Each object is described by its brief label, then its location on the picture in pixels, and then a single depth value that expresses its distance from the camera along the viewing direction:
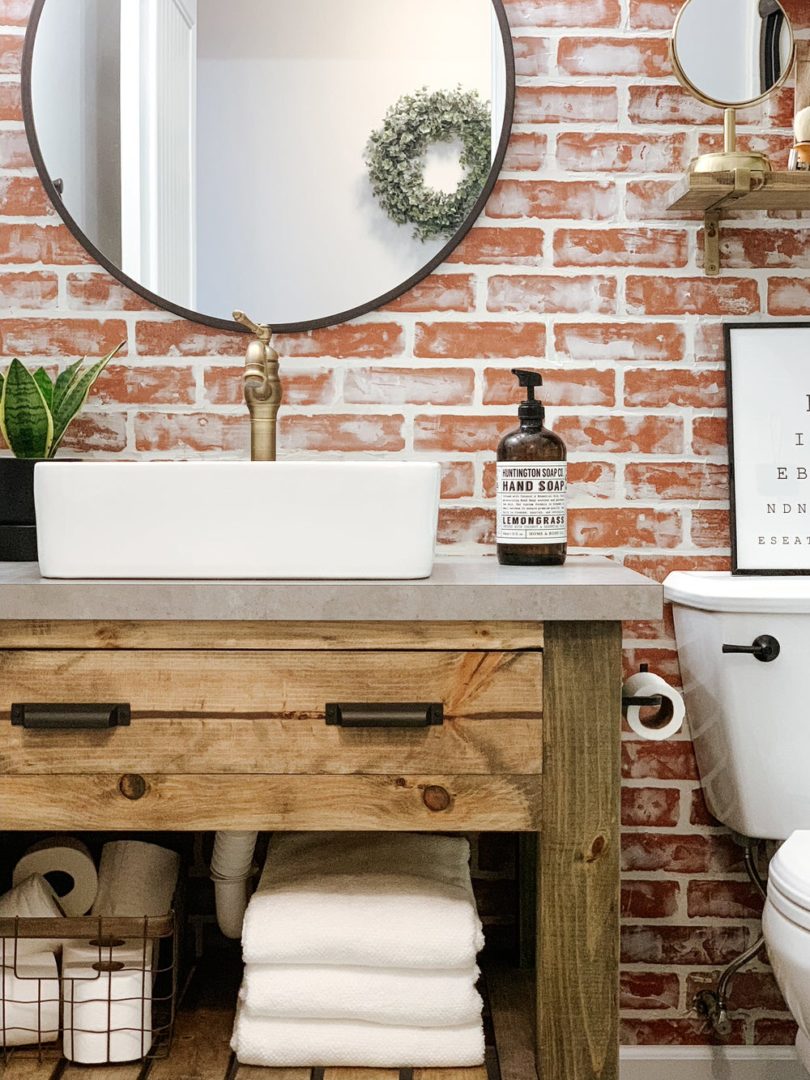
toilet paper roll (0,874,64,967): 1.29
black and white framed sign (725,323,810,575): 1.60
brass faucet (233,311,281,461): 1.32
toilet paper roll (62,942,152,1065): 1.24
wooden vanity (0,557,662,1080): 1.14
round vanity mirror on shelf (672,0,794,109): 1.55
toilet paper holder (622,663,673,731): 1.27
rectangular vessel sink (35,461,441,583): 1.18
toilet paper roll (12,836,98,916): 1.44
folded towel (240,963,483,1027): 1.19
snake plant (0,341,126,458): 1.44
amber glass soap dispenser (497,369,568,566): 1.40
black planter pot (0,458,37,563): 1.41
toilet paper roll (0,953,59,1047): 1.26
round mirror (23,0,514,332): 1.59
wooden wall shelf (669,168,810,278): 1.43
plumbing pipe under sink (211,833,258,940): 1.42
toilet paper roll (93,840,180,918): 1.39
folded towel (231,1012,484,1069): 1.20
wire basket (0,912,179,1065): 1.24
